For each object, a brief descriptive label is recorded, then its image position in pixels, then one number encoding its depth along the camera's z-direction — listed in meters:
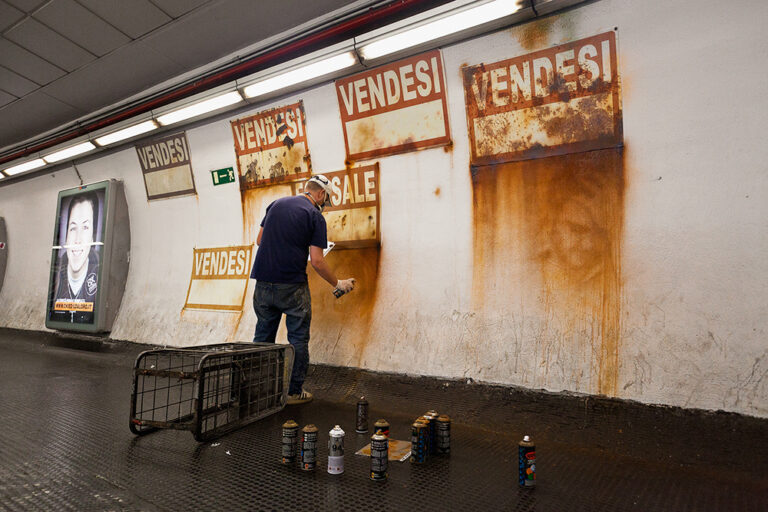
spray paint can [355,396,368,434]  2.61
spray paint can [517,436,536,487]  1.90
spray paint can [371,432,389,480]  1.94
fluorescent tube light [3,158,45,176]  6.84
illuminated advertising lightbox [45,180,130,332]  5.97
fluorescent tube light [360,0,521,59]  3.04
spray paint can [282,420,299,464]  2.12
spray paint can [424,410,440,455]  2.25
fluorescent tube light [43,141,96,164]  6.05
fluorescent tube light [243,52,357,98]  3.74
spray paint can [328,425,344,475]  2.02
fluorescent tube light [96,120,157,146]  5.27
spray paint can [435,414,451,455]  2.25
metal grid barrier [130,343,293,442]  2.38
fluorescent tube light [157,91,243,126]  4.52
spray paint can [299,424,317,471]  2.04
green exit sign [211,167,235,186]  5.06
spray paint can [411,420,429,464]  2.14
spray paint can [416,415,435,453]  2.22
